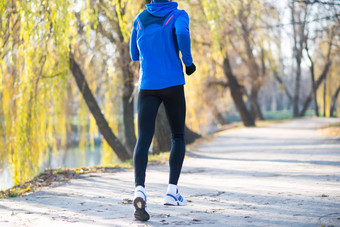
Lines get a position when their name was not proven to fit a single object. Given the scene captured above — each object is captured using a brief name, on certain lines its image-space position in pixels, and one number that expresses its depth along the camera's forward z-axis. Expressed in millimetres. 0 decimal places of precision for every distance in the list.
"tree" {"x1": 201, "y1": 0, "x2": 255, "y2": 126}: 28745
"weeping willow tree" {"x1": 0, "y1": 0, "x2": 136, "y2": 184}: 9854
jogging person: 5624
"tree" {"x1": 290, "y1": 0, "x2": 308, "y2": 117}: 39881
